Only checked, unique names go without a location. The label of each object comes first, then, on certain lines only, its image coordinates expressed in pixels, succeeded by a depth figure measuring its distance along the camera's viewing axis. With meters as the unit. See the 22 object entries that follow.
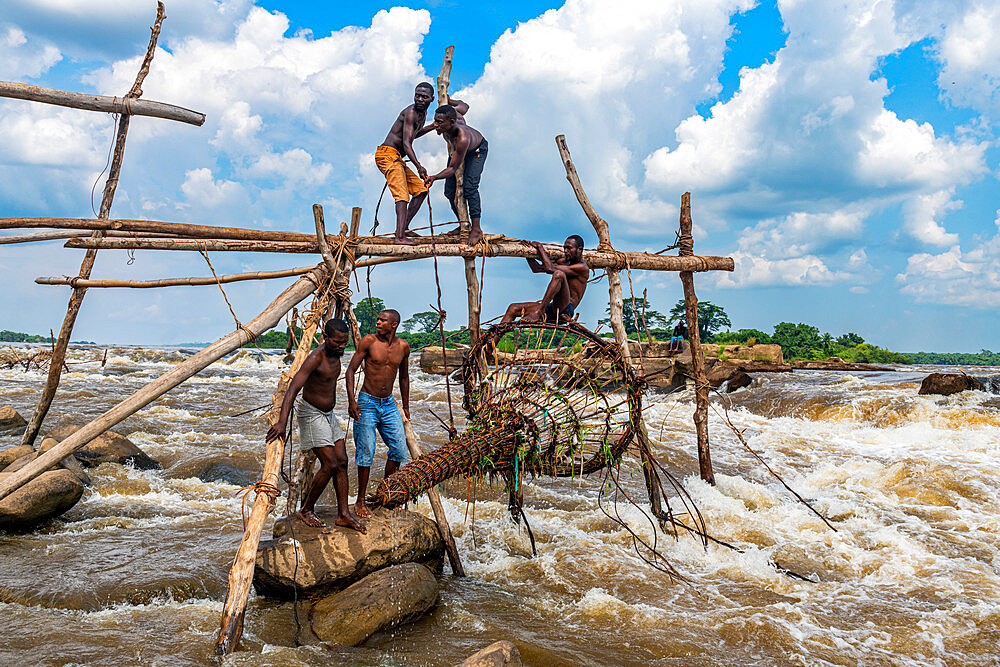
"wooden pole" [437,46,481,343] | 6.94
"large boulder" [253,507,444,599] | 4.79
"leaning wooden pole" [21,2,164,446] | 7.89
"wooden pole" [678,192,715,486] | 8.02
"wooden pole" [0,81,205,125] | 6.06
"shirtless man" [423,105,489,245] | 6.84
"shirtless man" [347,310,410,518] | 5.48
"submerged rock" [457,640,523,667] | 3.72
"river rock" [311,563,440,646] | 4.38
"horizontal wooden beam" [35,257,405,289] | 5.59
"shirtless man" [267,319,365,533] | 5.03
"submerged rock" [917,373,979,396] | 13.48
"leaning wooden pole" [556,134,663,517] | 7.02
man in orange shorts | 6.78
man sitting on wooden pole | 6.41
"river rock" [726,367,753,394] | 18.50
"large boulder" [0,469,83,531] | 6.18
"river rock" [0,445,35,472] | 7.38
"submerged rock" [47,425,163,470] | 8.55
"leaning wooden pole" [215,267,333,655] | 4.11
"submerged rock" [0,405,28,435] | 10.74
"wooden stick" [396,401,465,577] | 5.82
